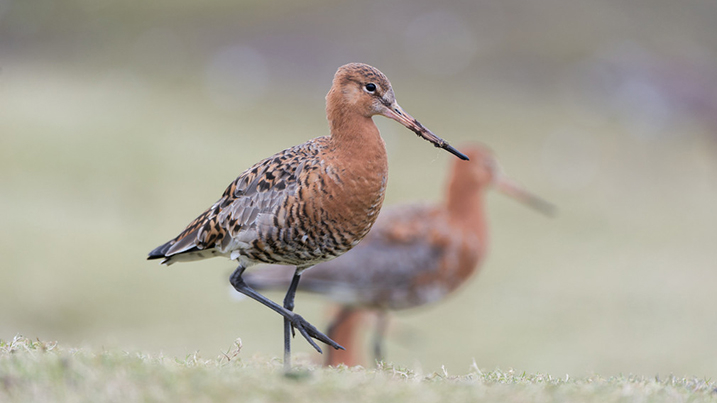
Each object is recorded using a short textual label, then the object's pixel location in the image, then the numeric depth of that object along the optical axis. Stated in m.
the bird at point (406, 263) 16.77
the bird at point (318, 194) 9.31
